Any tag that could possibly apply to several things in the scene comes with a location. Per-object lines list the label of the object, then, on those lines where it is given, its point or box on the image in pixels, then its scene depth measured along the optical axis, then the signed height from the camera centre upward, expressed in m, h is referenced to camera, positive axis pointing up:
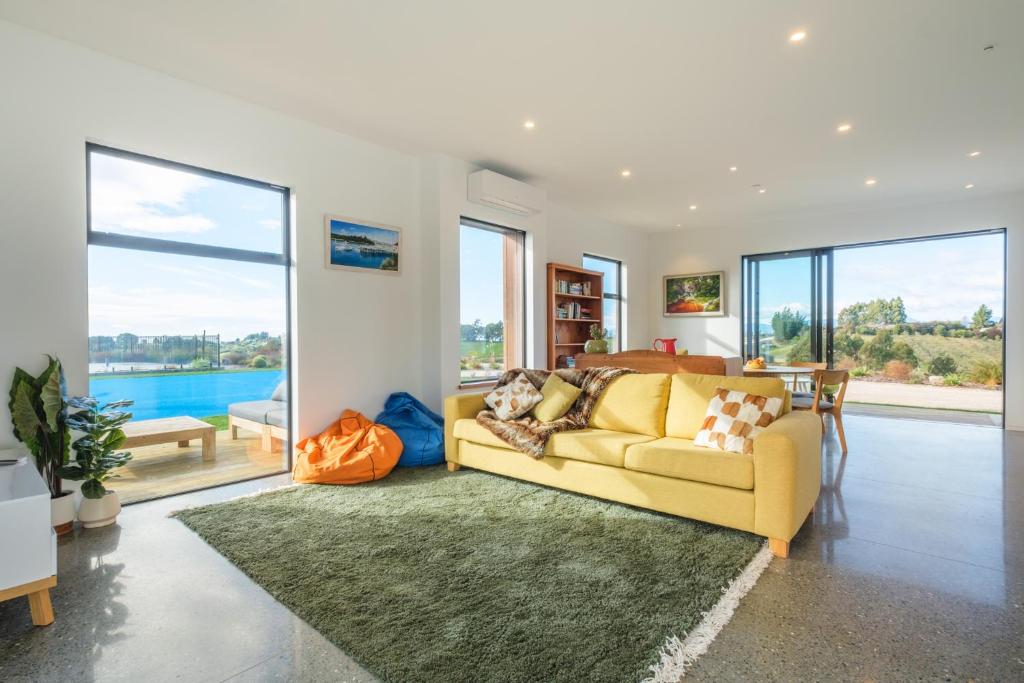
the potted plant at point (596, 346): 6.12 -0.09
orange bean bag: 3.93 -0.89
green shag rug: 1.84 -1.09
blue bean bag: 4.45 -0.79
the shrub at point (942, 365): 6.83 -0.39
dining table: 5.20 -0.34
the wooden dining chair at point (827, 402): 4.81 -0.61
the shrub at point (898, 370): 7.12 -0.47
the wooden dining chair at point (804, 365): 5.30 -0.32
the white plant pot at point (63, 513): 2.88 -0.95
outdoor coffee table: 3.68 -0.67
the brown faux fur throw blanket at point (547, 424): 3.69 -0.62
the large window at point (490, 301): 5.62 +0.43
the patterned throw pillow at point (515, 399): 4.10 -0.48
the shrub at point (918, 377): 7.02 -0.56
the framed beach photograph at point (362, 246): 4.60 +0.87
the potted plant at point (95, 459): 2.97 -0.67
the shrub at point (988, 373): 6.50 -0.48
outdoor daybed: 4.24 -0.63
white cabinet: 1.94 -0.78
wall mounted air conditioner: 5.32 +1.56
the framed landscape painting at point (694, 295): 8.36 +0.69
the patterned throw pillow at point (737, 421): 3.02 -0.50
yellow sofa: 2.69 -0.74
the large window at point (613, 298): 8.15 +0.64
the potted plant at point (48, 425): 2.83 -0.45
